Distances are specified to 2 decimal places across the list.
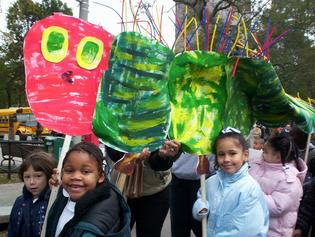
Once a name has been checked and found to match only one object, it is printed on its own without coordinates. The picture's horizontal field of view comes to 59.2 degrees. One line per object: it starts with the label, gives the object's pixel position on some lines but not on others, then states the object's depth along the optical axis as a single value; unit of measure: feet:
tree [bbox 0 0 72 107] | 55.15
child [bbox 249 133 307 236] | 5.89
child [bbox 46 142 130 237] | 3.81
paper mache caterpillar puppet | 4.77
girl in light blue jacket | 5.12
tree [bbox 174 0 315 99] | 54.70
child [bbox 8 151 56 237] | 5.30
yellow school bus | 35.01
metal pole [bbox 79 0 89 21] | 7.97
